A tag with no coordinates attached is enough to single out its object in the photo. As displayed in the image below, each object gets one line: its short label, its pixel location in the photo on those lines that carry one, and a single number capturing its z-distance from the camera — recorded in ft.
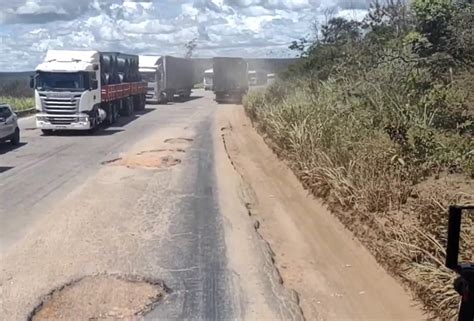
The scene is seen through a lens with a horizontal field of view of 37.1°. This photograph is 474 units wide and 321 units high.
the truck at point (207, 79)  276.68
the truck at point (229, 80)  175.94
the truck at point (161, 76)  160.97
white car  71.67
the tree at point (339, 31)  85.90
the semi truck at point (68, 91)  88.89
